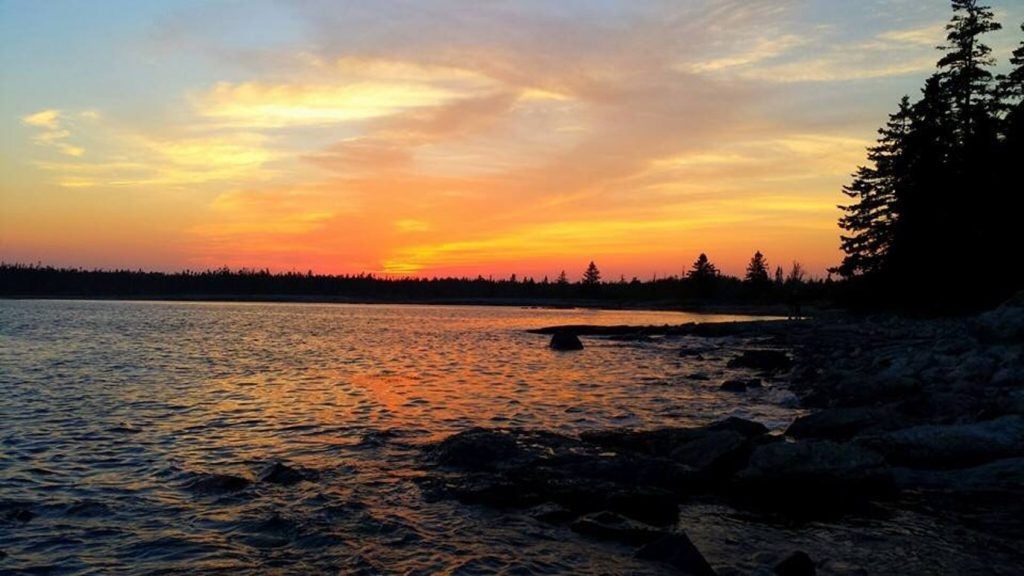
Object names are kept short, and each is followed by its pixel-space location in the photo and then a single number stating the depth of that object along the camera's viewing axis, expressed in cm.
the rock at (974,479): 1196
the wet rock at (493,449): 1417
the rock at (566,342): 5006
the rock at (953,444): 1331
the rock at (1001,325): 2491
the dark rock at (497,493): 1196
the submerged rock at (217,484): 1276
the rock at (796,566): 868
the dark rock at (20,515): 1091
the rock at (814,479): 1202
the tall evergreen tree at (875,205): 6059
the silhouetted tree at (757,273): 15050
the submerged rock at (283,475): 1338
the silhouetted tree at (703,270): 15650
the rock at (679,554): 876
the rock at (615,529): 1009
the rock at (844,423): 1598
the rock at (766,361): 3425
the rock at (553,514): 1109
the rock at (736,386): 2680
